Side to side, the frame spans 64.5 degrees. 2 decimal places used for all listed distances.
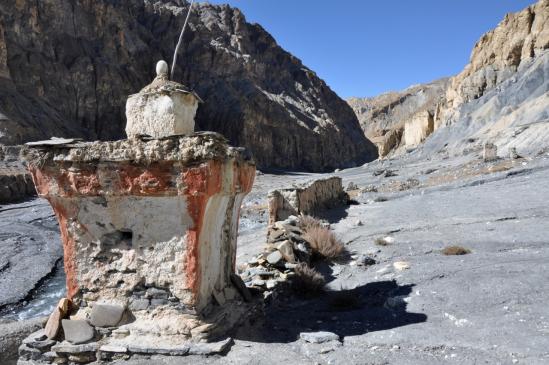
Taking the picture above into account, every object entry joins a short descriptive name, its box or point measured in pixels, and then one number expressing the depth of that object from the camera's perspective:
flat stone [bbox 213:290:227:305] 4.64
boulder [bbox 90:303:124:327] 4.19
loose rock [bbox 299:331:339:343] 4.38
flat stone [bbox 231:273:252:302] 5.26
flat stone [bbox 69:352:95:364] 4.04
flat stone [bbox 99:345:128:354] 3.96
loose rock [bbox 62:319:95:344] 4.14
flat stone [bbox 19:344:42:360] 4.12
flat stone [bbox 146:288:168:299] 4.23
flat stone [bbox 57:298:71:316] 4.30
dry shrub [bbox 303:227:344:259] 8.41
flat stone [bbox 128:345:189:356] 3.90
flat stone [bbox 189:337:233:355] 3.90
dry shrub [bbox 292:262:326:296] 6.57
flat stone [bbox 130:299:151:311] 4.23
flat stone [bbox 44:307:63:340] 4.21
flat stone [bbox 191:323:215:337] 4.06
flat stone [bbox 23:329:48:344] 4.19
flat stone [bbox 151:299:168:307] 4.21
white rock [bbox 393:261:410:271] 7.14
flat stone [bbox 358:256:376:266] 7.82
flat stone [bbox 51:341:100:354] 4.04
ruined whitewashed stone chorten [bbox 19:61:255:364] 4.00
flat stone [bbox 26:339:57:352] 4.12
